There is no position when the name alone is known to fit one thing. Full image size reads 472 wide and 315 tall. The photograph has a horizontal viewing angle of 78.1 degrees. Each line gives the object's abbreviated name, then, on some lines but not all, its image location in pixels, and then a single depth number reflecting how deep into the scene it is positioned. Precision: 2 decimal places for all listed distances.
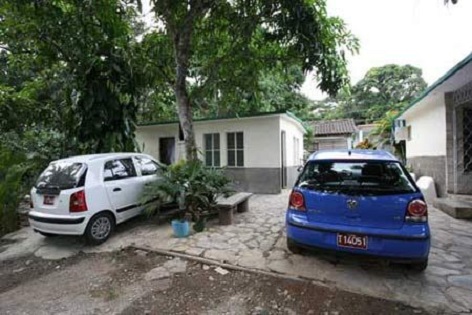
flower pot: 5.21
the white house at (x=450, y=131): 6.52
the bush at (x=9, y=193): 6.41
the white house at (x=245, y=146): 9.70
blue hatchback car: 3.19
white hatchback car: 4.80
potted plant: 5.55
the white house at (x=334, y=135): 19.73
